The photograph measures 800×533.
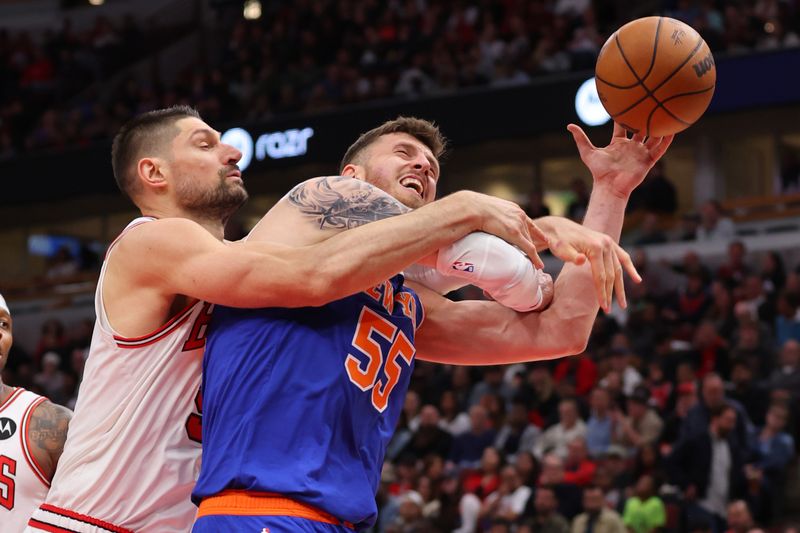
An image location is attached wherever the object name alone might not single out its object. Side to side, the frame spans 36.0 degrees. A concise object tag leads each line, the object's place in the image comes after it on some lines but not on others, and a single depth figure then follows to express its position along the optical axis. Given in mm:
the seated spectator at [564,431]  13008
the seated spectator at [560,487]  11967
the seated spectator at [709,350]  13344
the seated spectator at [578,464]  12234
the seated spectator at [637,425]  12348
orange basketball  4523
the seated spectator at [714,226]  16953
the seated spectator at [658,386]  12891
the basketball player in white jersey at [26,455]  4953
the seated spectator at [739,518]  10703
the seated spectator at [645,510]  11195
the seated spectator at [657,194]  18844
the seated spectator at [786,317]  13523
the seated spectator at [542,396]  13883
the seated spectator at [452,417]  14414
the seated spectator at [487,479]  12961
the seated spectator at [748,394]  12203
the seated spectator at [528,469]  12609
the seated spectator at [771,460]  11273
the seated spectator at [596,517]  11156
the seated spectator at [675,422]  12219
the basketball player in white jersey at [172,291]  3699
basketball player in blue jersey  3574
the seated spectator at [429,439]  14102
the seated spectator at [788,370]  12242
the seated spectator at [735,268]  15133
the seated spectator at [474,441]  13836
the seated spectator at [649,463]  11703
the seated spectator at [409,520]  12719
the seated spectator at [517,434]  13586
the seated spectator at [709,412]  11594
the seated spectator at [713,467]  11406
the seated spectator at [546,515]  11742
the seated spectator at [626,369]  13461
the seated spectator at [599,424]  12797
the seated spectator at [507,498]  12289
